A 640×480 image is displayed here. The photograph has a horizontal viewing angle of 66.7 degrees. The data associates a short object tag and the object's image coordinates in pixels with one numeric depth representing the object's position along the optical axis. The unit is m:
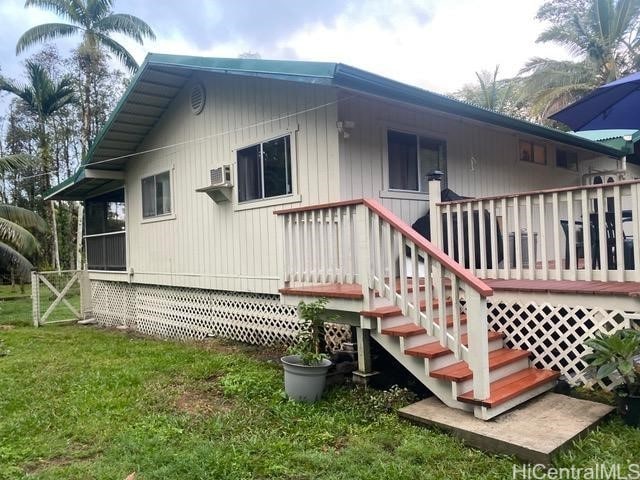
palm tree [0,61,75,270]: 19.03
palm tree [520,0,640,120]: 21.00
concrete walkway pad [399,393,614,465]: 3.22
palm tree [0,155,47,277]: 14.73
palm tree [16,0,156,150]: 18.58
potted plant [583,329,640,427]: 3.56
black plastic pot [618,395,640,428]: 3.60
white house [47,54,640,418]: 4.27
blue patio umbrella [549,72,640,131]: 6.17
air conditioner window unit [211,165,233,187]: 7.48
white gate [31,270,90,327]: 11.88
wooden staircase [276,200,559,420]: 3.70
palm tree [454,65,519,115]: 25.53
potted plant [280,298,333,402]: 4.43
